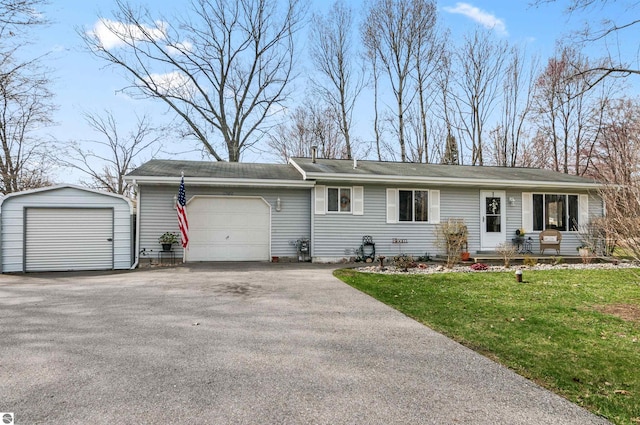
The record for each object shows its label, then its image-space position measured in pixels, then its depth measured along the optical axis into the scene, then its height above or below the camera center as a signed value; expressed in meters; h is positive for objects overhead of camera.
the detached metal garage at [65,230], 9.48 -0.16
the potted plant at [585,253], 11.34 -0.91
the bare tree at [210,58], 20.27 +9.69
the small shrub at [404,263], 9.62 -1.04
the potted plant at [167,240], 10.68 -0.46
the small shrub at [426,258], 12.05 -1.10
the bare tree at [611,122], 18.98 +5.56
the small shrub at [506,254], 10.38 -0.86
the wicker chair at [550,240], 12.11 -0.50
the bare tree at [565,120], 20.91 +6.33
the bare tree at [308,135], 24.69 +6.15
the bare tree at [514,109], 22.97 +7.46
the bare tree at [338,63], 23.47 +10.38
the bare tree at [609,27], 7.83 +4.48
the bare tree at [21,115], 11.13 +4.58
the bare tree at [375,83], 23.12 +9.26
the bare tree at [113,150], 22.94 +4.90
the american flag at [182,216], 9.76 +0.22
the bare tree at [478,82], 22.97 +9.16
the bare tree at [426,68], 22.27 +9.84
